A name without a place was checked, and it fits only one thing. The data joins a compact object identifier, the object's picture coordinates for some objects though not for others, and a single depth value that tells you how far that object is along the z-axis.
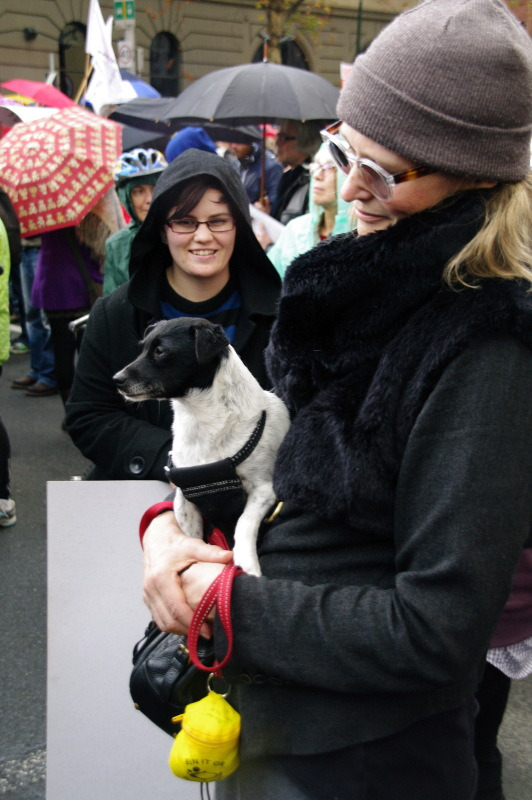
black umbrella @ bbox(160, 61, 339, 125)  8.77
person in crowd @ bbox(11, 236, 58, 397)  8.62
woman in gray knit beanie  1.20
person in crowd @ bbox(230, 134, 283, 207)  9.85
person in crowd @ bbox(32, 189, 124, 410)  6.91
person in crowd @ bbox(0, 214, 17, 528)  5.58
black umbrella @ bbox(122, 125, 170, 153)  11.14
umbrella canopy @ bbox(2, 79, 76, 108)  12.79
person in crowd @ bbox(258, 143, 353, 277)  5.48
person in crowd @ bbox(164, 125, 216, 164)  6.02
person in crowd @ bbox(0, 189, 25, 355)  6.15
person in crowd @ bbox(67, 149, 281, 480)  2.80
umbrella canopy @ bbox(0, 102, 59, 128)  9.40
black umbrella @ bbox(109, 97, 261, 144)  10.98
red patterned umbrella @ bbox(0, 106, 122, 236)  6.55
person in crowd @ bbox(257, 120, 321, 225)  7.82
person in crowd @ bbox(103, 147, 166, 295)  5.49
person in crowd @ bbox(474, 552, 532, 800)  2.04
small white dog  1.89
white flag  11.16
